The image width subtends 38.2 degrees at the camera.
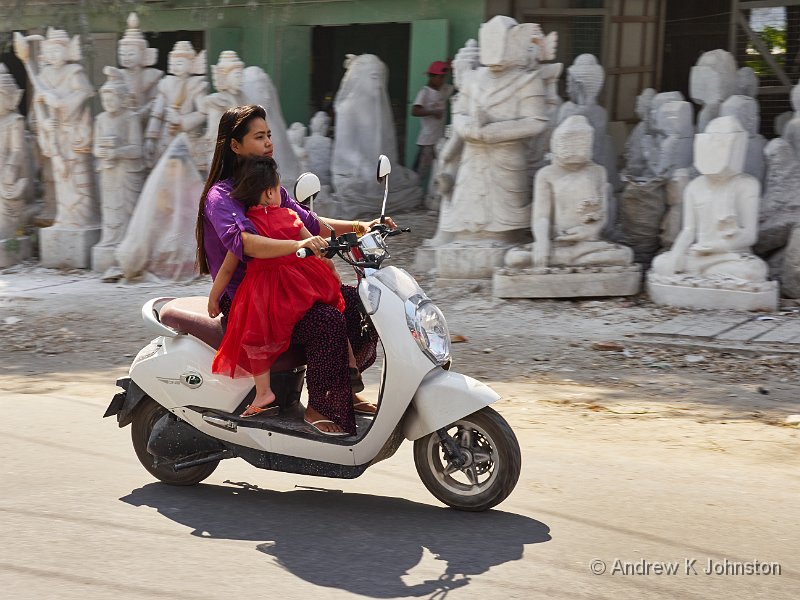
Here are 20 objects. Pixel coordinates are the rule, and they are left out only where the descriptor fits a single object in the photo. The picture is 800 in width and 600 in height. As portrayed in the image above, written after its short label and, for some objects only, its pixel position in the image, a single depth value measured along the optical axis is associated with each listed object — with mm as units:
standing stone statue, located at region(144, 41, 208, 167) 11711
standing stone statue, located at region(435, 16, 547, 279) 9953
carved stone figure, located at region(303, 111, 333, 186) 13910
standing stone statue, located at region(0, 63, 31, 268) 12531
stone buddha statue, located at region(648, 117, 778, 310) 8891
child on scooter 4484
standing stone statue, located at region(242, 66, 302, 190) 12102
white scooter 4293
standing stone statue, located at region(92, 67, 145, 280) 11766
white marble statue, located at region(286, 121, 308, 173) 13727
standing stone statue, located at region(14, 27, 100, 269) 12000
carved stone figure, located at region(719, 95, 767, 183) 10227
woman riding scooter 4418
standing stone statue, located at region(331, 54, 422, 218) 13703
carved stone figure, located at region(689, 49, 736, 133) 10750
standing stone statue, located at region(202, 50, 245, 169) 11484
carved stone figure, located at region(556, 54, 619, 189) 11172
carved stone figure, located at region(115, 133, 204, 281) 11094
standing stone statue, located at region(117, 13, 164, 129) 12133
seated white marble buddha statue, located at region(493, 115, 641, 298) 9430
